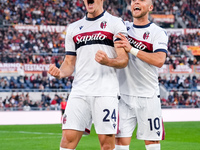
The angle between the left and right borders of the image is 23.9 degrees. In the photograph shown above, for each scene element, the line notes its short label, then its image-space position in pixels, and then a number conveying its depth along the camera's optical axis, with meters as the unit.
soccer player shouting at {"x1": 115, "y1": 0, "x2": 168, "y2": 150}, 6.08
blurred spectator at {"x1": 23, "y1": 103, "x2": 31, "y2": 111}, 27.06
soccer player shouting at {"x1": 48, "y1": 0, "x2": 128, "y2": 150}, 5.30
